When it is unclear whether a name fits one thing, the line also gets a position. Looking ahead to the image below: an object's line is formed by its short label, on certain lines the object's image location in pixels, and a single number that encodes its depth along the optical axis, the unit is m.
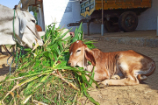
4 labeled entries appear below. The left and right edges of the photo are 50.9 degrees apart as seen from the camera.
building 9.77
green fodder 2.28
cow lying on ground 2.81
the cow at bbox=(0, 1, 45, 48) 2.45
